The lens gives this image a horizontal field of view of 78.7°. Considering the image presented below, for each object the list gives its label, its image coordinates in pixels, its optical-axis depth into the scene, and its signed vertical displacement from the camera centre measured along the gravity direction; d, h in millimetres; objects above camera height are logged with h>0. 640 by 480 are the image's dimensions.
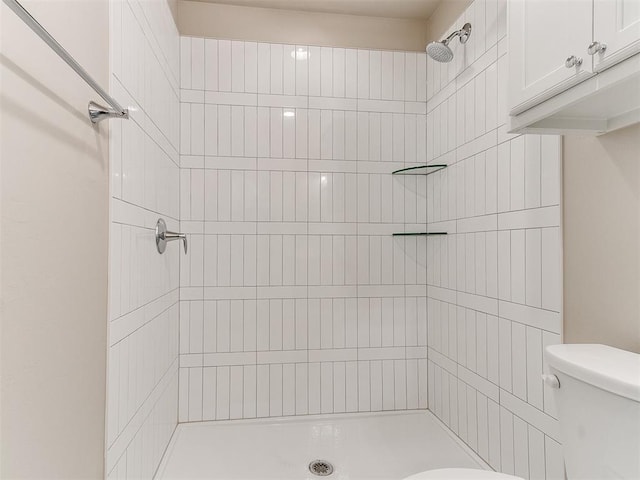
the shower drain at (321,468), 1729 -1003
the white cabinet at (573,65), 802 +420
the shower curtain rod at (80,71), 603 +367
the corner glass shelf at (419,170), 2160 +438
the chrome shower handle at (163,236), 1638 +43
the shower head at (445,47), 1817 +932
